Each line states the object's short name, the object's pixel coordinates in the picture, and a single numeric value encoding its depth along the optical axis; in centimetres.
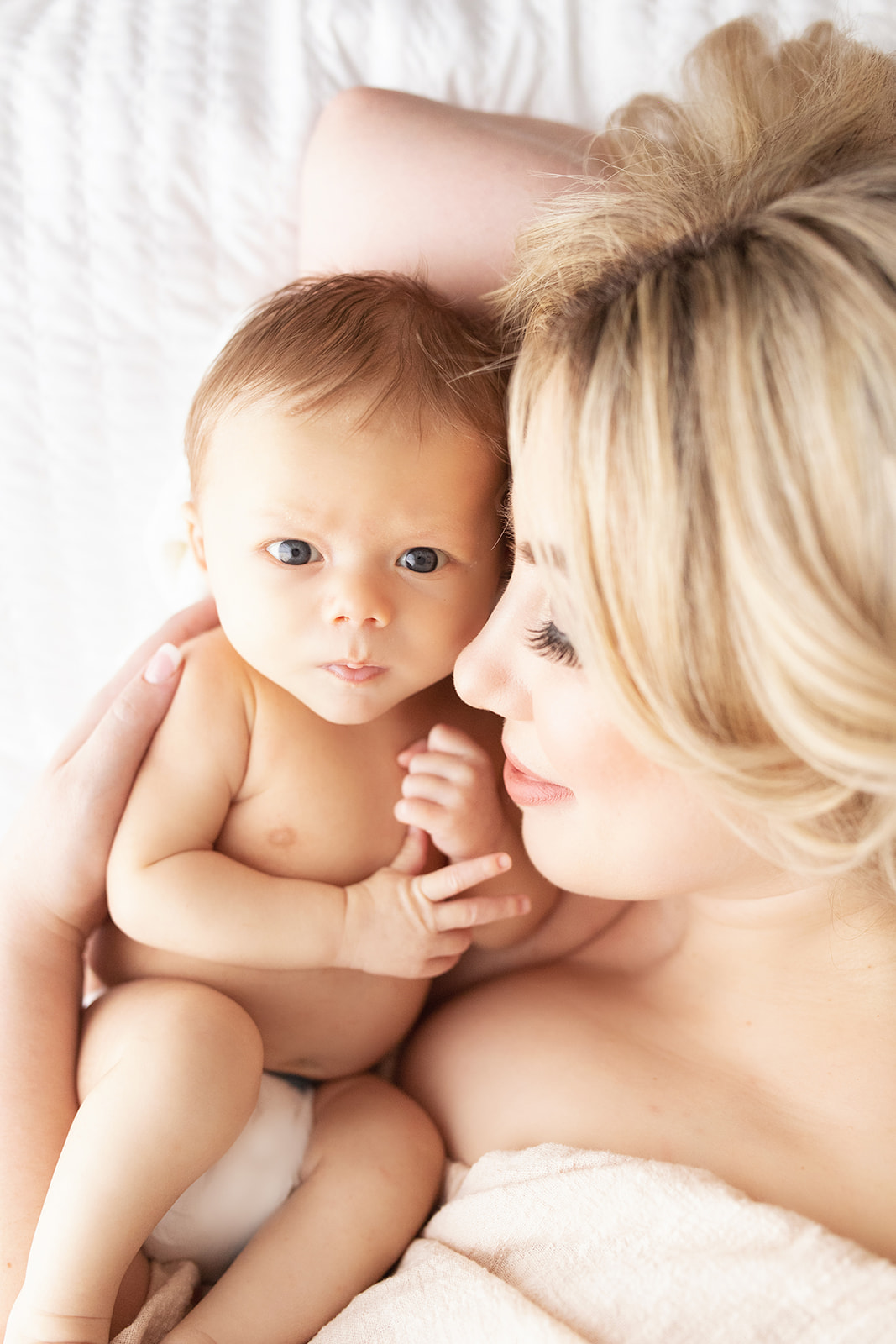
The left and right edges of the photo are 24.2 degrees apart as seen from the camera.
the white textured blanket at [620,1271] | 59
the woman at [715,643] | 57
